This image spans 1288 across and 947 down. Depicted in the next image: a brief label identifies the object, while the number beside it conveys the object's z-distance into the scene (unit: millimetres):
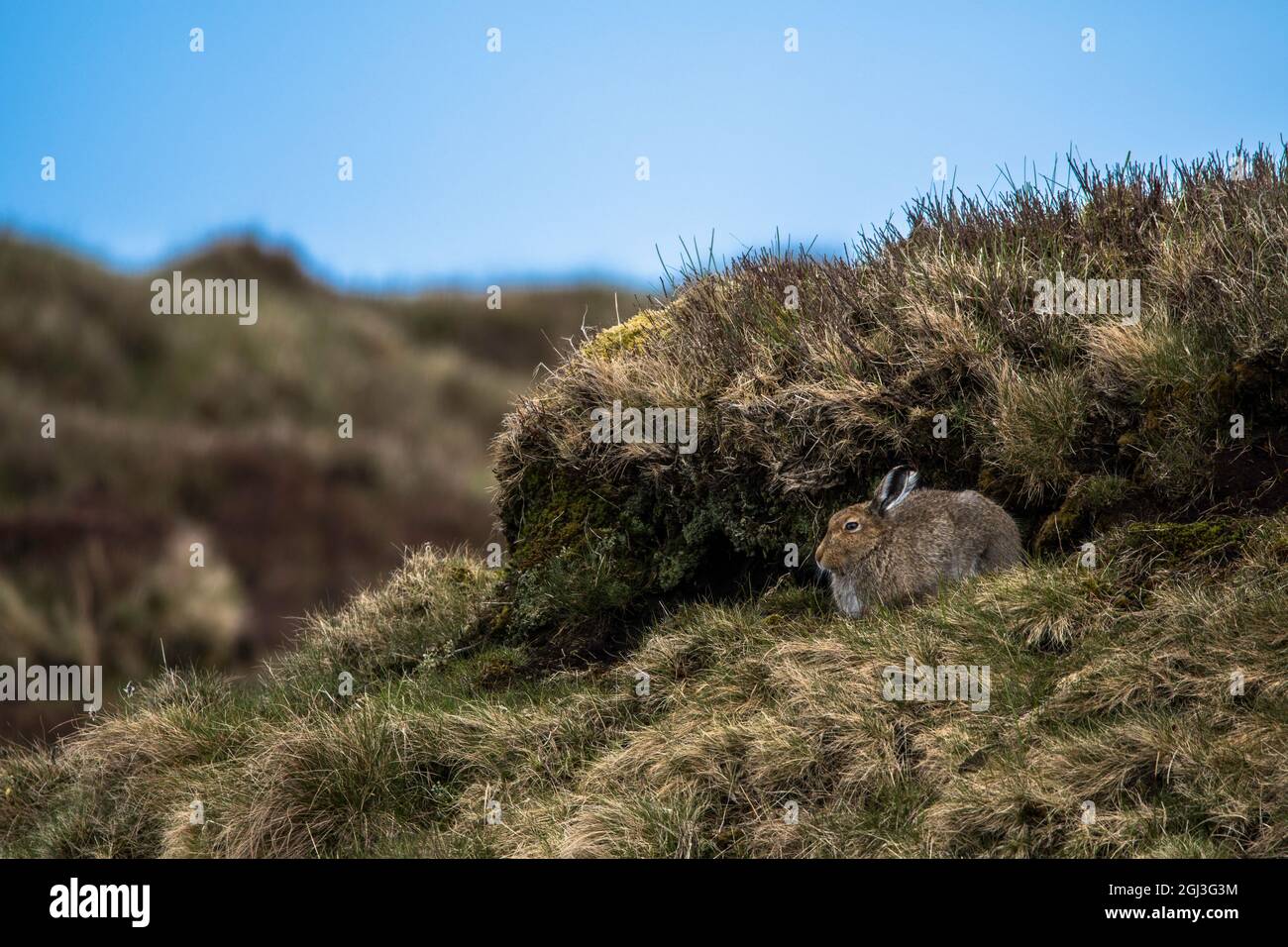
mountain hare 7758
